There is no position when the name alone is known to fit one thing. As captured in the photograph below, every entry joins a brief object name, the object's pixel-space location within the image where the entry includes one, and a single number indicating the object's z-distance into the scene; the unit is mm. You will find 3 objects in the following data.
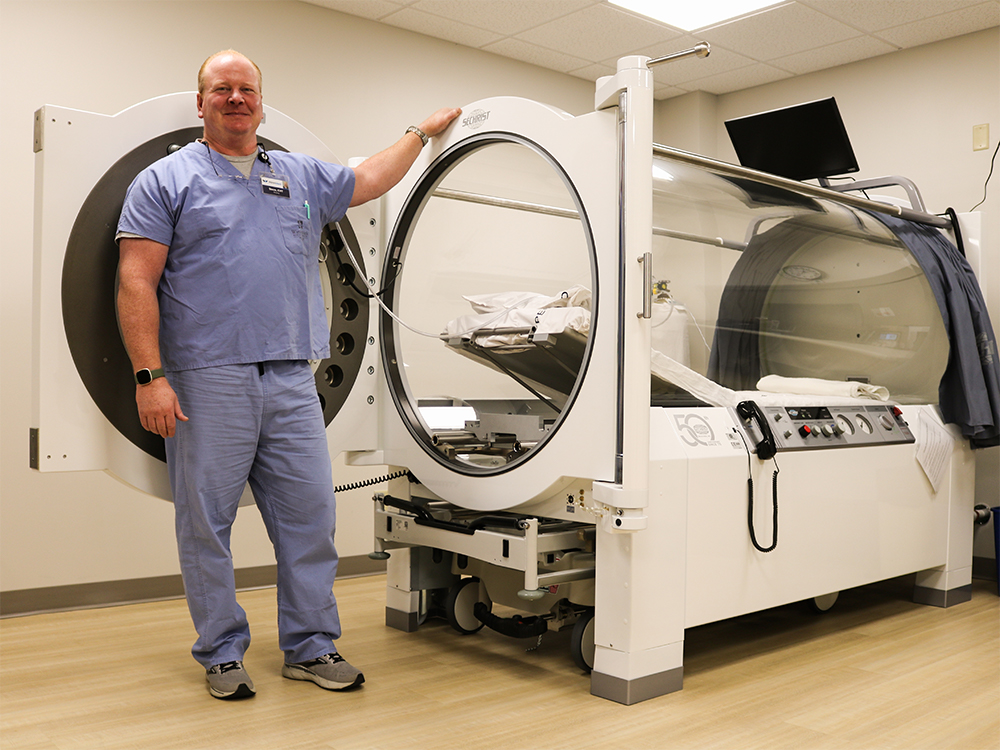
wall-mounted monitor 3275
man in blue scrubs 2129
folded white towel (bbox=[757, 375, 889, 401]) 2959
